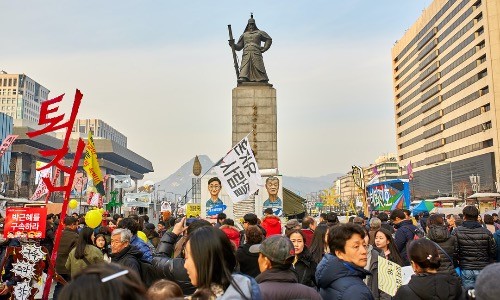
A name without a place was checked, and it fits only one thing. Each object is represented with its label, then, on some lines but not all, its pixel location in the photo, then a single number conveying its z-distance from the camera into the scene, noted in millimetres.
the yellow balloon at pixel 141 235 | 8281
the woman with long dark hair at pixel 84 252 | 7070
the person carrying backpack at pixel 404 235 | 7684
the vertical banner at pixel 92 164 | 15463
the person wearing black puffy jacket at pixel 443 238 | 6715
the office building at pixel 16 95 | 155750
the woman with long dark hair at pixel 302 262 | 5602
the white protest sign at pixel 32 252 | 7992
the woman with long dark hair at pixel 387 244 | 6473
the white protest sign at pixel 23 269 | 7891
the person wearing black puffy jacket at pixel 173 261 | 4207
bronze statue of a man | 25266
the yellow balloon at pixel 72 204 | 22091
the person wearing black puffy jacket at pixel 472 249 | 7098
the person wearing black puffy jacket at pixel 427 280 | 3834
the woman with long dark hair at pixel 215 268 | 2918
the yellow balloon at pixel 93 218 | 9594
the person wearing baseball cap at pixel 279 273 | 3627
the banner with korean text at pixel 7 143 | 23091
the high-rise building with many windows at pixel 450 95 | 59375
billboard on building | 21703
